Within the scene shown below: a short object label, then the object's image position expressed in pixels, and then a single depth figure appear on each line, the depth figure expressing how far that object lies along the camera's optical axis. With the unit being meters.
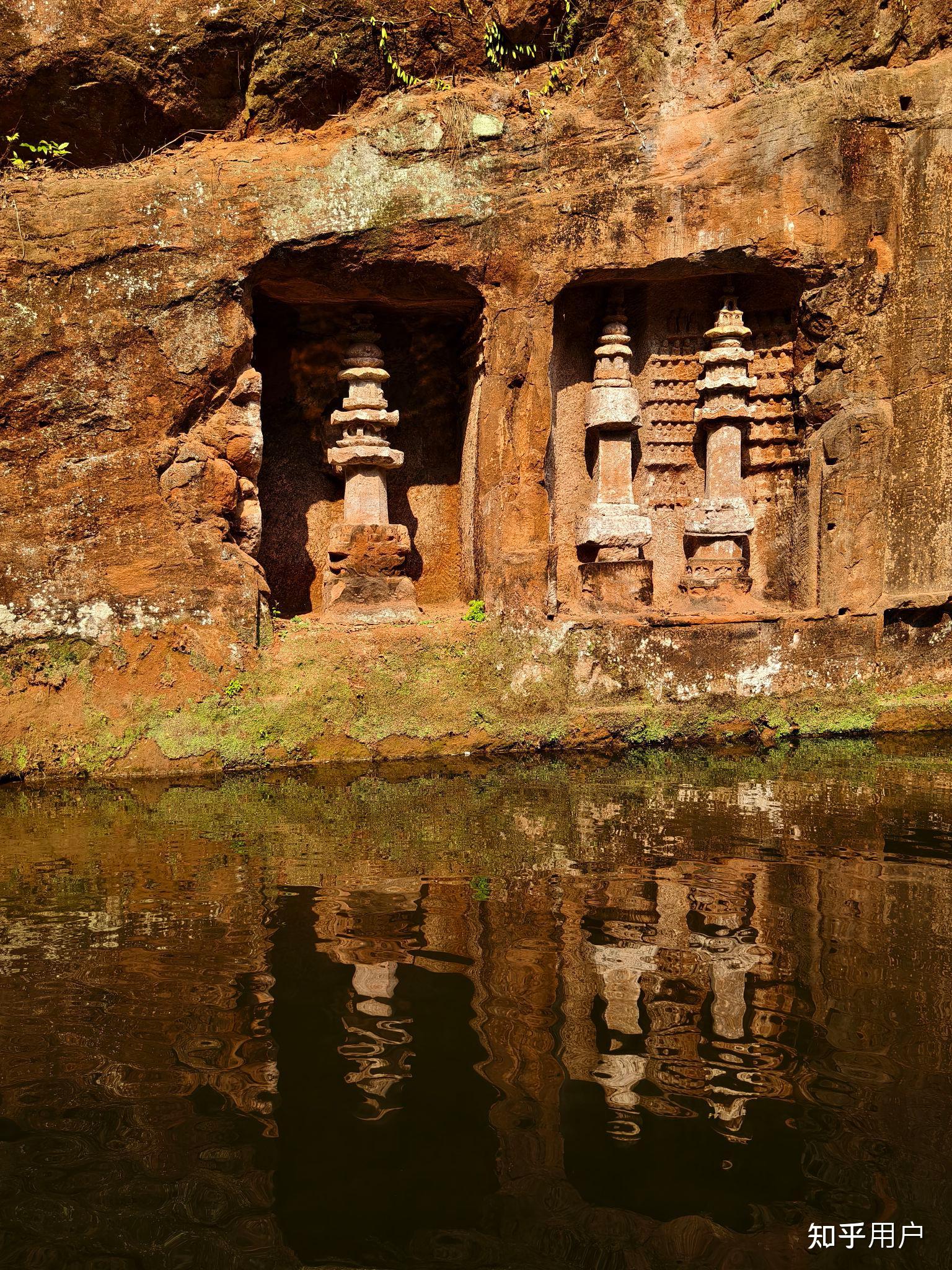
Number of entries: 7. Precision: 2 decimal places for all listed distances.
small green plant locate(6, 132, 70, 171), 7.27
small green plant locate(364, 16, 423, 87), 7.46
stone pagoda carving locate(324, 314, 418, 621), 7.80
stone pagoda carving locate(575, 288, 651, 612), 8.16
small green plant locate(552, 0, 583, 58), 7.71
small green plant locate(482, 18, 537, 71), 7.75
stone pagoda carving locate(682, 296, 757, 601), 8.30
